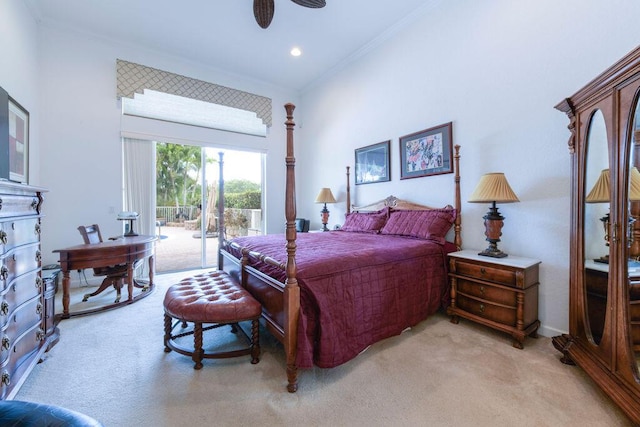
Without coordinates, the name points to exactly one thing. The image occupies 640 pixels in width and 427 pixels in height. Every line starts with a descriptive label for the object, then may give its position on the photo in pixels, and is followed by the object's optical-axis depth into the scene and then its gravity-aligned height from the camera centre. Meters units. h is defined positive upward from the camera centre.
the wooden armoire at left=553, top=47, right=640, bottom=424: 1.36 -0.13
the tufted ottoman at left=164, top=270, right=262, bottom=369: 1.80 -0.69
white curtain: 4.06 +0.46
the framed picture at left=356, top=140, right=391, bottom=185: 3.83 +0.73
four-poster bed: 1.64 -0.52
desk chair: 3.07 -0.72
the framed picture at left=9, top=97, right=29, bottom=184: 2.70 +0.74
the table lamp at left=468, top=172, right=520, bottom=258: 2.29 +0.11
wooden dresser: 1.37 -0.44
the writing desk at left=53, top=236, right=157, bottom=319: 2.67 -0.49
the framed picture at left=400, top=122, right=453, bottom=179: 3.07 +0.73
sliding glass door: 4.60 +0.20
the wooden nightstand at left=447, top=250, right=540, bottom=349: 2.08 -0.69
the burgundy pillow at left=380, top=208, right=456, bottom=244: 2.81 -0.14
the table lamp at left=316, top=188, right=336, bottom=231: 4.57 +0.21
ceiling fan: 2.63 +2.07
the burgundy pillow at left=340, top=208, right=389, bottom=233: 3.50 -0.14
